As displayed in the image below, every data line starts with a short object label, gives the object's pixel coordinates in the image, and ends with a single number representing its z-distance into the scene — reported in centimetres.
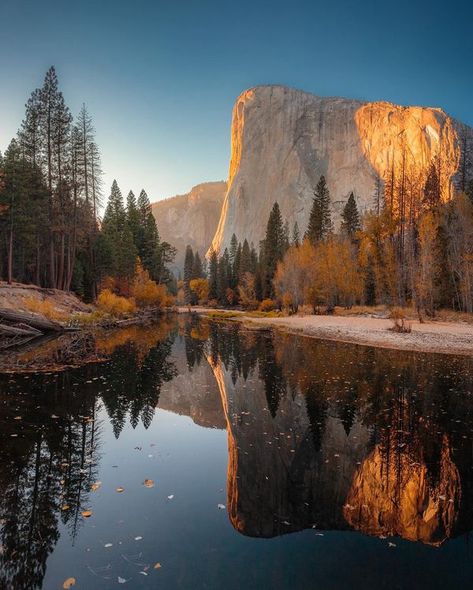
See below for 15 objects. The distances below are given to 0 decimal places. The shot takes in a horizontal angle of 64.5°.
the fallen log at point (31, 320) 2045
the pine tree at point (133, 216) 5866
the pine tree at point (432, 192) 4365
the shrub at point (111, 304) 3384
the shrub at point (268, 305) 5931
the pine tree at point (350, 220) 6088
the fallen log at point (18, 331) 1962
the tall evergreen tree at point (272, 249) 6712
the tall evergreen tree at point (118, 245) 4316
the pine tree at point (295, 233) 8522
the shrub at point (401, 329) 2582
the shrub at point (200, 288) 9138
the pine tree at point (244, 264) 7869
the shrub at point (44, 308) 2367
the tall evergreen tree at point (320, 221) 6525
